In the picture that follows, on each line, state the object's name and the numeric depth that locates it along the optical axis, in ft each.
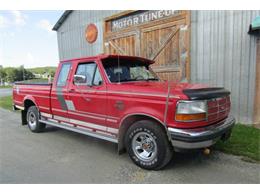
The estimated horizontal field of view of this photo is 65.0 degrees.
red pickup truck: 10.15
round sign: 33.71
